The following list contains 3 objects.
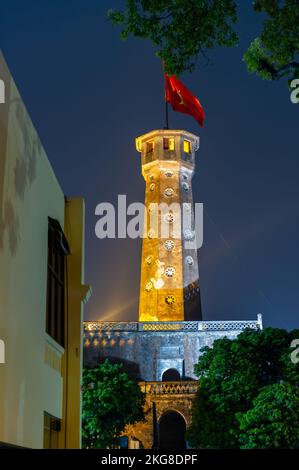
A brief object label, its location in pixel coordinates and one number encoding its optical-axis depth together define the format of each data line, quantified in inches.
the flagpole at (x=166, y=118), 2138.3
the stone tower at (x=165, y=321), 1588.3
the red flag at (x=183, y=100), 1476.9
